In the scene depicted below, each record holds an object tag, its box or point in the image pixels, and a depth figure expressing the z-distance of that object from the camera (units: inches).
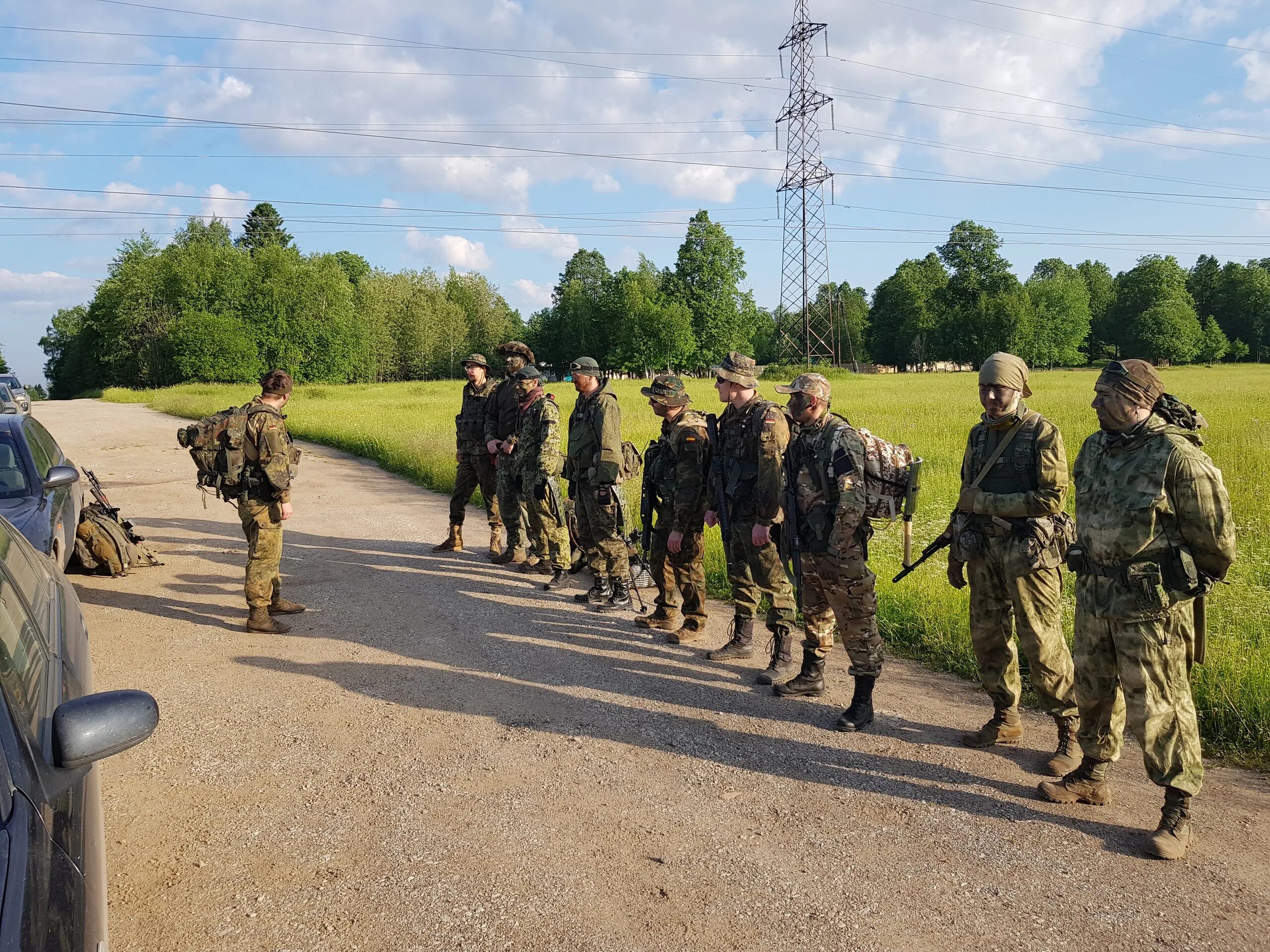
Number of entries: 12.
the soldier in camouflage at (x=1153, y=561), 138.8
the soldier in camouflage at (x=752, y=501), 223.6
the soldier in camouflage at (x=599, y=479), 284.0
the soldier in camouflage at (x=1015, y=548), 169.8
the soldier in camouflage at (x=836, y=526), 190.1
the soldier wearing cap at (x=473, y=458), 370.9
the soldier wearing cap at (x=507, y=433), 344.5
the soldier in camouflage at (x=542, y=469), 318.3
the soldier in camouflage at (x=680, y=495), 255.1
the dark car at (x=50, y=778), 64.1
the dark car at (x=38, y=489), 226.4
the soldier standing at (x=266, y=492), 255.3
